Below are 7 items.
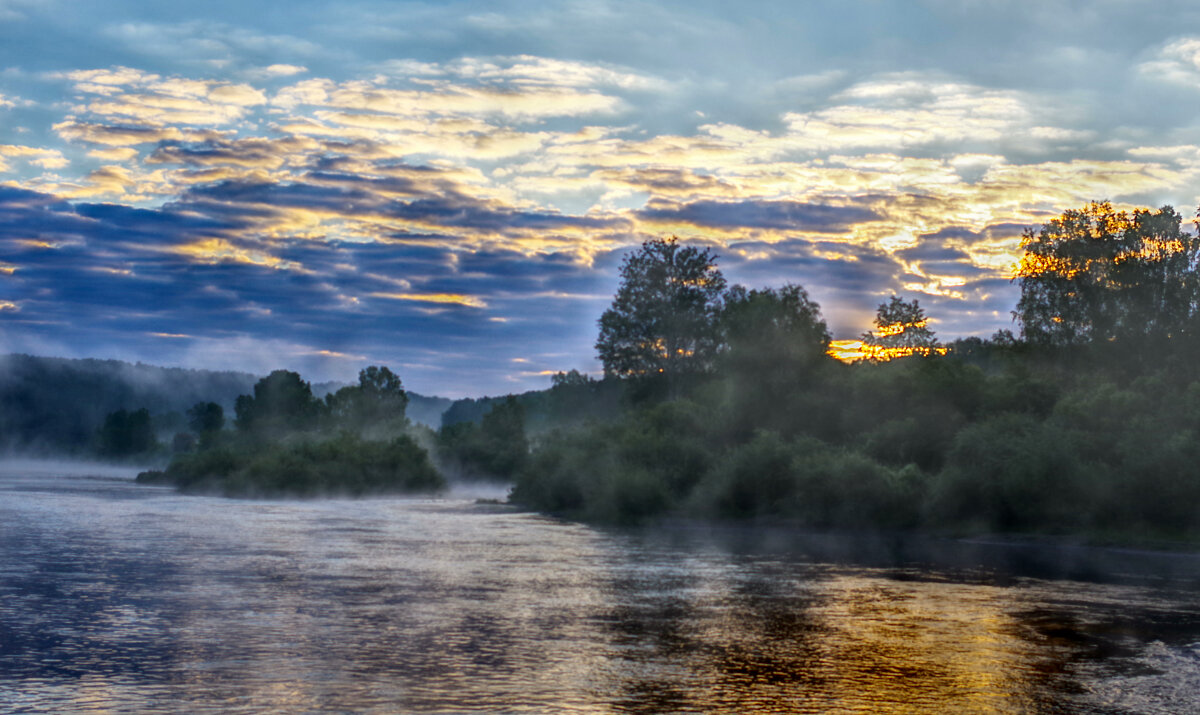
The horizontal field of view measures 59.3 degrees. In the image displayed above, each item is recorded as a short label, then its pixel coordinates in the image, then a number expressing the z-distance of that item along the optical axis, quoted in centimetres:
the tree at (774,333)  7862
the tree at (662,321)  9419
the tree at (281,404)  16575
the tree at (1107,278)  7131
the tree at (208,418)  19250
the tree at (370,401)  16412
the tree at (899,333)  10519
